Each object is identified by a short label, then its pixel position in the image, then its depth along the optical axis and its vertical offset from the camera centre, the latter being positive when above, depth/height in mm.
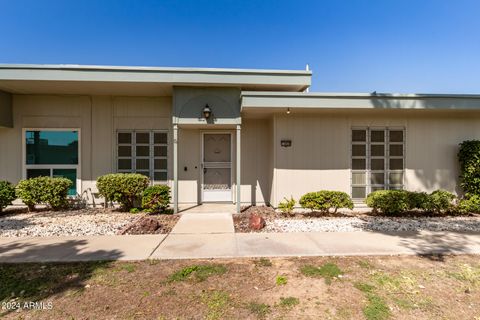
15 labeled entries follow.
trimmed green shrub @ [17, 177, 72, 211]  6629 -817
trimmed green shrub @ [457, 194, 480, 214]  6476 -1141
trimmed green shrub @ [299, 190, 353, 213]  6211 -1000
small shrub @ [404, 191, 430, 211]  6262 -1011
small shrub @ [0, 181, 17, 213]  6438 -869
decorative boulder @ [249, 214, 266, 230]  5270 -1331
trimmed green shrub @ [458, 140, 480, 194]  6758 -161
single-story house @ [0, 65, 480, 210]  6379 +818
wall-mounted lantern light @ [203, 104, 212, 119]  6568 +1239
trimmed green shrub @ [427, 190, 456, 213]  6320 -1020
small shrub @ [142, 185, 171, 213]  6539 -984
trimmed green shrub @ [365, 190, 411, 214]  6215 -1006
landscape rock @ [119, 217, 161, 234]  5043 -1371
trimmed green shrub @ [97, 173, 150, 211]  6660 -689
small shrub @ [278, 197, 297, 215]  6407 -1177
